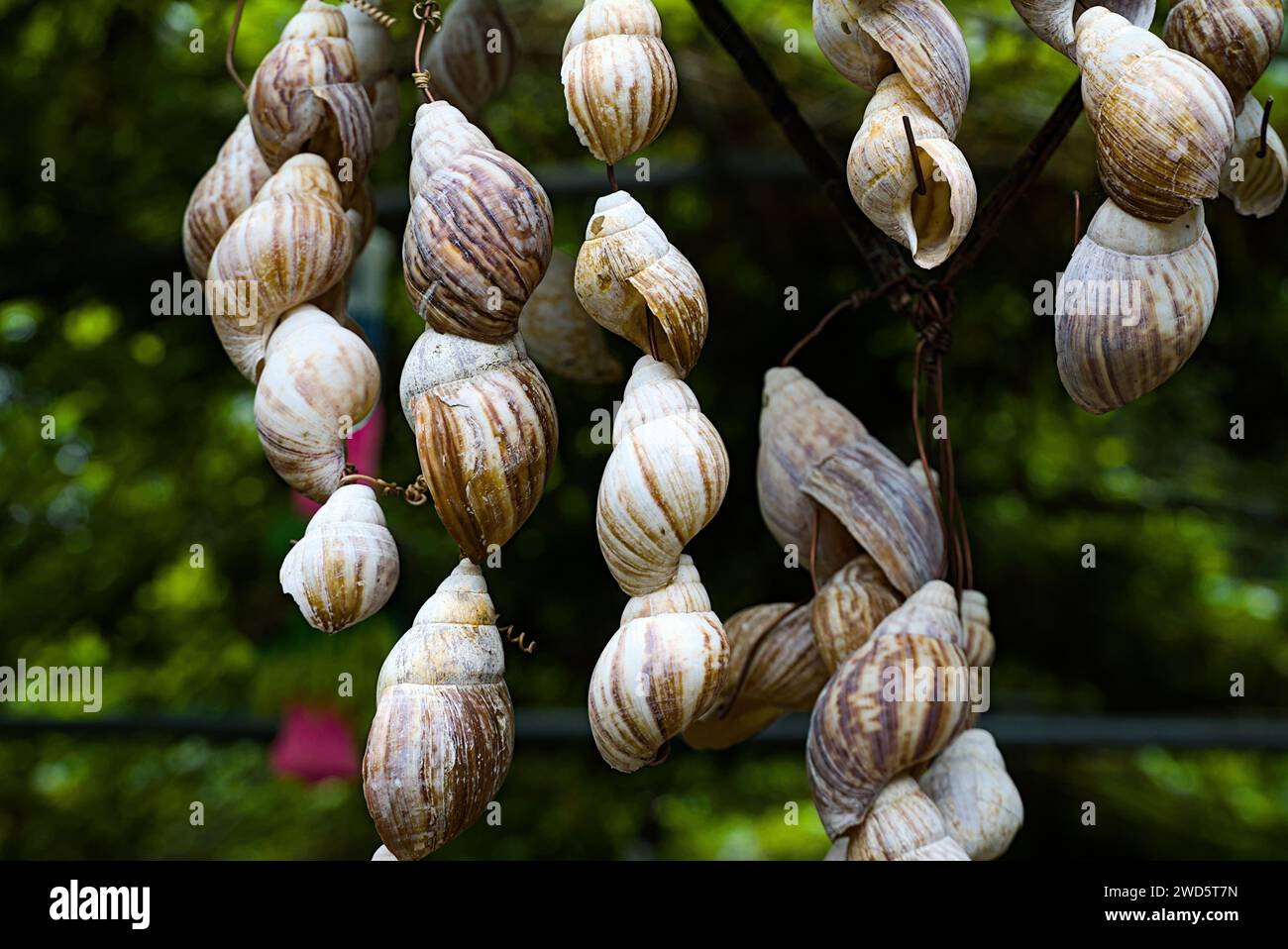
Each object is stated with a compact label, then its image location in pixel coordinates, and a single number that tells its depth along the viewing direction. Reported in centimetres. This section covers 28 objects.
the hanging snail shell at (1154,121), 54
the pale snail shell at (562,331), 84
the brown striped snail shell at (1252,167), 67
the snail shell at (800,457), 73
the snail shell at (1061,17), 60
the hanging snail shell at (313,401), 61
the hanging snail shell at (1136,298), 57
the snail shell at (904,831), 60
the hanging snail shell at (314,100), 68
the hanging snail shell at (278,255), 64
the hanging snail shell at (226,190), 72
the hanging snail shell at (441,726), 54
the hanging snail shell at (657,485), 54
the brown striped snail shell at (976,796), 65
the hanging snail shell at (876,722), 60
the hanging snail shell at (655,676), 54
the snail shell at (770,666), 75
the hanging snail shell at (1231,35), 60
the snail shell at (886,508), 68
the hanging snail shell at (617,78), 56
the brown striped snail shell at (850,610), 67
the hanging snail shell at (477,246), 55
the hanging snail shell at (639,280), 56
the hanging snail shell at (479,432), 54
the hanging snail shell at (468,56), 85
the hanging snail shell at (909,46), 57
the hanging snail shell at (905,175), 53
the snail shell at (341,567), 57
